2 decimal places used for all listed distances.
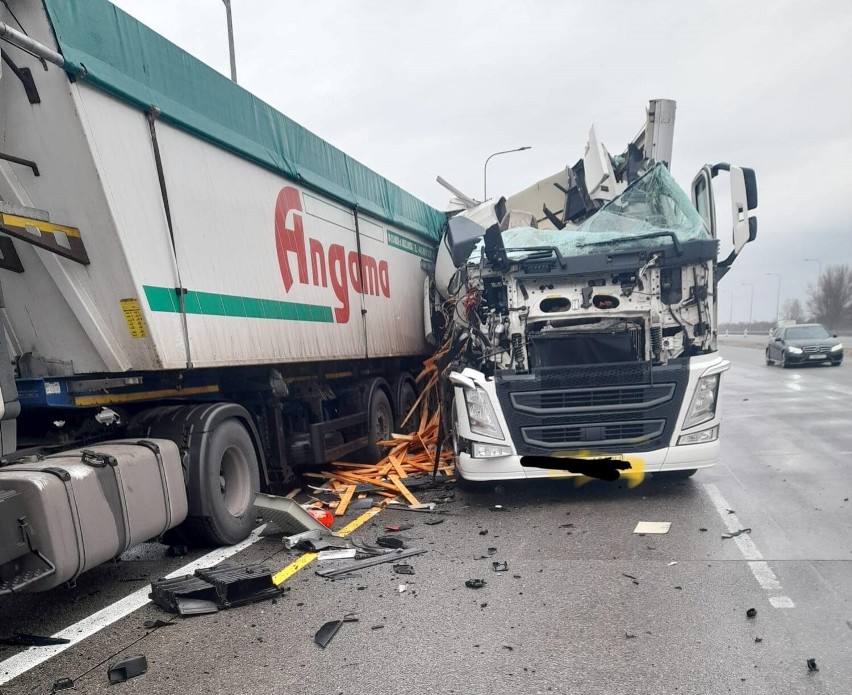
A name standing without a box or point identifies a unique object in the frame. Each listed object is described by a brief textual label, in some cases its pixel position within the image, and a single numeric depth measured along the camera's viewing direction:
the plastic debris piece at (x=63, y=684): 3.11
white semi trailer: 3.94
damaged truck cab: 6.18
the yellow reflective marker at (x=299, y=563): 4.54
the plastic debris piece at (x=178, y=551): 5.23
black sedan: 22.80
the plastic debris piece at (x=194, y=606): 3.94
